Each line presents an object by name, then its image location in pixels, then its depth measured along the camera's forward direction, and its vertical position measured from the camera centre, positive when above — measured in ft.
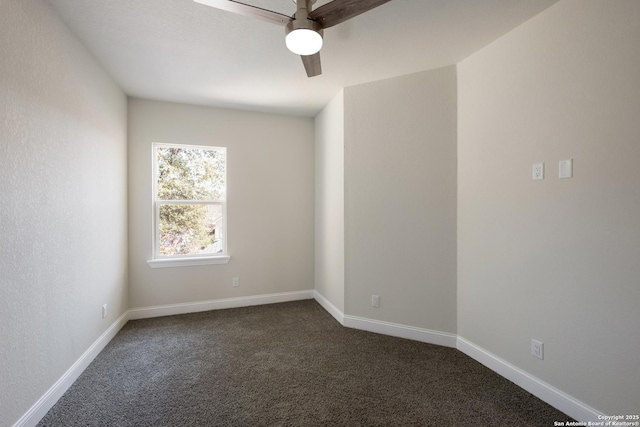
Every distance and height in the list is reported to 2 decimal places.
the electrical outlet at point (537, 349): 5.96 -3.03
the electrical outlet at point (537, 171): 5.98 +0.87
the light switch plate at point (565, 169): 5.48 +0.85
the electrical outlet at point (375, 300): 9.21 -2.98
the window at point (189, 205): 10.94 +0.32
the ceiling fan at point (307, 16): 4.39 +3.31
